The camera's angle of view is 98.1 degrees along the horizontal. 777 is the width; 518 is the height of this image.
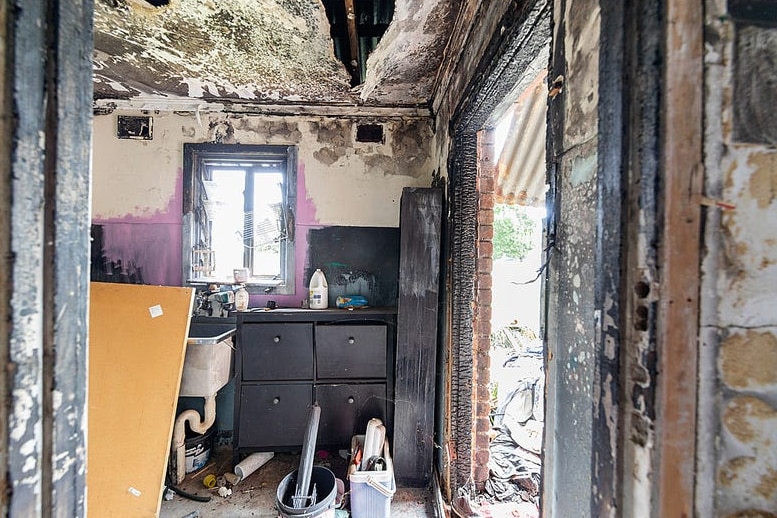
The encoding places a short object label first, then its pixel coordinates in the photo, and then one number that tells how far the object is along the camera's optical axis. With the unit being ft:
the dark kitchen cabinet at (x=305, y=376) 7.18
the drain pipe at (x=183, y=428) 6.91
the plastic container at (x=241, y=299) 7.70
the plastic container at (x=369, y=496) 5.72
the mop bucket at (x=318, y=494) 5.16
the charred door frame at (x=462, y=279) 6.05
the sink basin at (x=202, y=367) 6.84
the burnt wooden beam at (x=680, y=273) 1.48
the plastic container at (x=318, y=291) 8.06
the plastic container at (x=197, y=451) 7.15
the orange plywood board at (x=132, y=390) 5.98
